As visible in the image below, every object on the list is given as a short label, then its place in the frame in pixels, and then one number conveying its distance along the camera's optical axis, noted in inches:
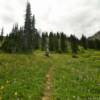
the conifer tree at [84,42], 2843.7
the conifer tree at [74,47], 2328.3
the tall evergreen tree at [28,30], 1419.1
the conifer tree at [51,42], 2385.5
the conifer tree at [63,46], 2421.0
